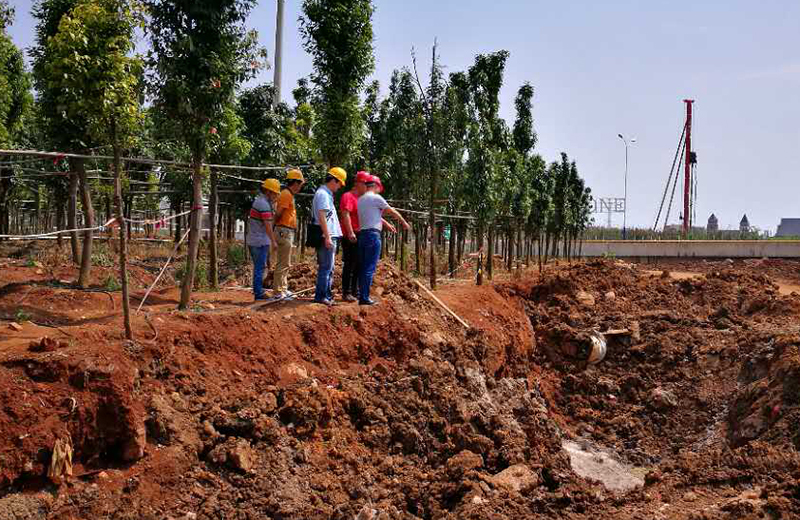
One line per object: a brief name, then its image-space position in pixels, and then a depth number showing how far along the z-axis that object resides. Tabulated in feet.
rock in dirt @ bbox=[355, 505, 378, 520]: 20.18
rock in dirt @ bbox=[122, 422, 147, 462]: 19.33
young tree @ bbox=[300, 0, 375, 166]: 43.45
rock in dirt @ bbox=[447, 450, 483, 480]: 23.26
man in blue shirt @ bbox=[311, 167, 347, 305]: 30.42
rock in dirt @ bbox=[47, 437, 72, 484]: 17.64
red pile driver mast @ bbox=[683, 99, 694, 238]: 184.14
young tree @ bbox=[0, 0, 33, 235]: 68.07
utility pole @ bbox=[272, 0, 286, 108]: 54.65
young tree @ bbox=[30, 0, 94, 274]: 41.97
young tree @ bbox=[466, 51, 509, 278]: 64.85
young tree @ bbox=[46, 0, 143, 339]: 23.06
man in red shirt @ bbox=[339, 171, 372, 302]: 31.96
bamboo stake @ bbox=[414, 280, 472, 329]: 38.12
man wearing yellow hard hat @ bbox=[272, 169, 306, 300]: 32.12
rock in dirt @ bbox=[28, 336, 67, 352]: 20.35
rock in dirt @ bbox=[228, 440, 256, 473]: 20.58
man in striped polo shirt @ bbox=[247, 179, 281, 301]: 32.83
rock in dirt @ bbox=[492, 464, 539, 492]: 23.66
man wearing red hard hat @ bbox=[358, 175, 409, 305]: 32.07
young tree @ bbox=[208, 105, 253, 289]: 41.37
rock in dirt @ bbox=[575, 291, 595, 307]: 55.72
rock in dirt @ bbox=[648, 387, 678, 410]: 39.60
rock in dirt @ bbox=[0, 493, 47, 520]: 16.66
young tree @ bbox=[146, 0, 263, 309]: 28.91
